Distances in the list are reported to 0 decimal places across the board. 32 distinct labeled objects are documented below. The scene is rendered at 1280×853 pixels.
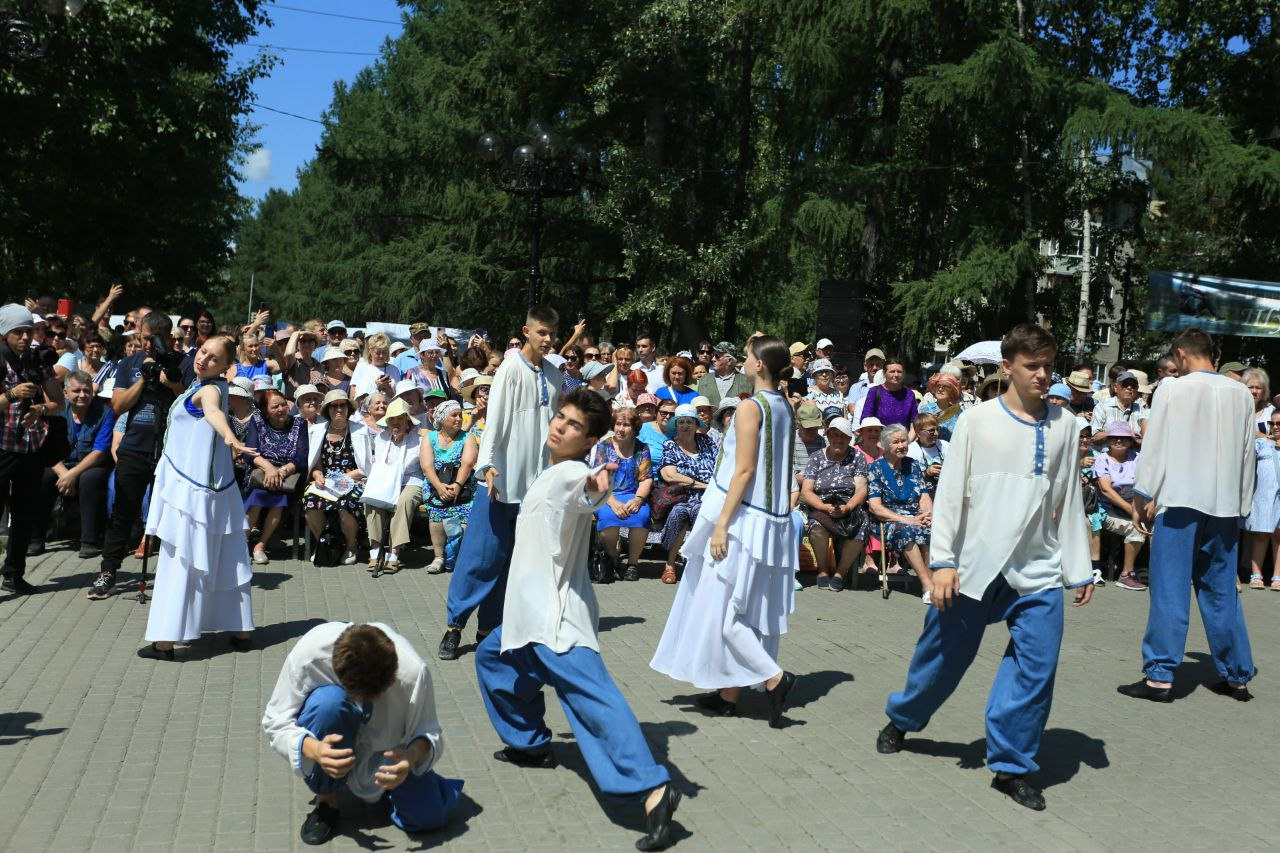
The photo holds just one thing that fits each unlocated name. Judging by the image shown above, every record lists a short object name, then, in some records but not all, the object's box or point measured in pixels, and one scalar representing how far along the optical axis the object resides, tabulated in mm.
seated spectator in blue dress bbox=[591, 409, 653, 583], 10961
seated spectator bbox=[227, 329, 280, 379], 12406
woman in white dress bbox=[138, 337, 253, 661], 7418
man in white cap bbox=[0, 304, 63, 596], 8969
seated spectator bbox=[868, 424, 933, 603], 10555
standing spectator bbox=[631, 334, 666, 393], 15391
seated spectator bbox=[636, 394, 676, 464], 12000
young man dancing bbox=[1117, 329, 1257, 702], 7207
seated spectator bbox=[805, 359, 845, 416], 14008
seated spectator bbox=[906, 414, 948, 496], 10898
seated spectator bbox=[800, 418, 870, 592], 10930
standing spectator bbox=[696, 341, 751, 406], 14945
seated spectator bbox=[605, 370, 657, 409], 12680
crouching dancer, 4438
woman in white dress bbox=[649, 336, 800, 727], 6449
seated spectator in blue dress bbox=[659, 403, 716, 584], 11320
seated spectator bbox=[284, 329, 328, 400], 13102
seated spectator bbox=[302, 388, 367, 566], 11070
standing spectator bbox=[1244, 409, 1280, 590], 12070
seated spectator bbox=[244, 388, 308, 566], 11016
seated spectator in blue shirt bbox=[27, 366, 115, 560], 10711
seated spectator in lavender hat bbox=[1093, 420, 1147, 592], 11906
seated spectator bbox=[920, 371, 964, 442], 12297
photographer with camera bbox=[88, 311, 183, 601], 8984
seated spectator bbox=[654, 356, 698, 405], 13344
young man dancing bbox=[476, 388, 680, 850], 4738
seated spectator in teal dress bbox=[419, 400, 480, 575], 11008
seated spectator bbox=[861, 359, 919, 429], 12992
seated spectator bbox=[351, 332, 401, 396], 13266
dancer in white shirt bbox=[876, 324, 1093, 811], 5363
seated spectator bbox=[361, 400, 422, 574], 10984
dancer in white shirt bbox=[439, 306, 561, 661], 7098
